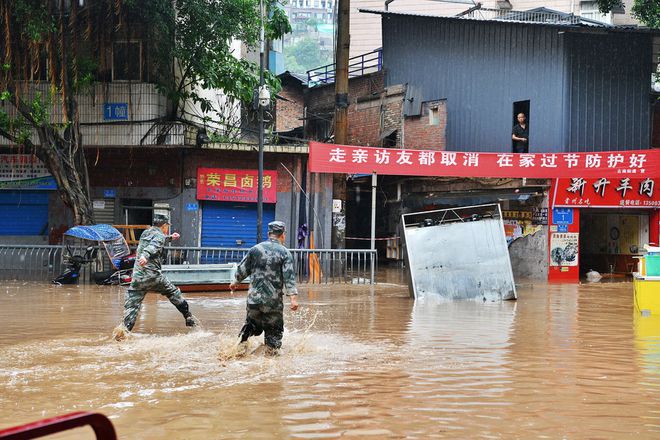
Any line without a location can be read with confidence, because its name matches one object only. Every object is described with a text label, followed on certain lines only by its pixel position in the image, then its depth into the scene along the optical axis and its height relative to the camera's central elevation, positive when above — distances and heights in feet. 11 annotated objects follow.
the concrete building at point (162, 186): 72.74 +4.73
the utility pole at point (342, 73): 72.23 +15.27
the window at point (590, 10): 129.39 +38.37
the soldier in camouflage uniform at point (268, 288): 27.76 -1.91
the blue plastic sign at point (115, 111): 71.61 +11.35
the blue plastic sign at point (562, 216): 76.38 +2.10
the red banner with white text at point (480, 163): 67.62 +6.67
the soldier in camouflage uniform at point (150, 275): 34.01 -1.83
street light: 64.08 +8.93
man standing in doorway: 79.71 +10.56
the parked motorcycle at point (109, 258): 60.03 -1.94
